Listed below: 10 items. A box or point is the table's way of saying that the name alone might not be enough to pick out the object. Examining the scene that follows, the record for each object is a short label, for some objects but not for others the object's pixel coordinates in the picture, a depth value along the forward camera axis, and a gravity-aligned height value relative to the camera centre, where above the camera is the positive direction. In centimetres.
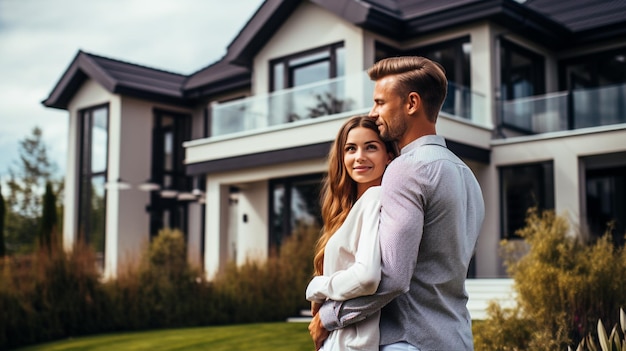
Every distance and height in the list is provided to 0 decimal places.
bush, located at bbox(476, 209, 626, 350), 859 -51
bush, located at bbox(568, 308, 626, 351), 518 -59
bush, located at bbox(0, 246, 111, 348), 1438 -89
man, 264 +5
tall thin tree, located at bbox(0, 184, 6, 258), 2366 +65
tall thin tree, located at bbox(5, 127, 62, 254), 4247 +327
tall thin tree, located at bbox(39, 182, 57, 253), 2264 +90
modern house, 1670 +275
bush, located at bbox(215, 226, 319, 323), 1584 -75
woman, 271 +7
